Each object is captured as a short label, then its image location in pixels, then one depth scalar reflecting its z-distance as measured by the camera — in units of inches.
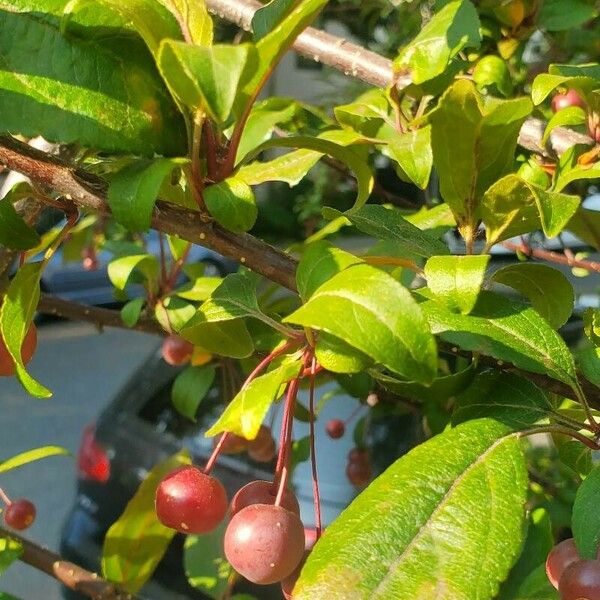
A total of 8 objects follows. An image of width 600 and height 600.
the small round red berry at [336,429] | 18.7
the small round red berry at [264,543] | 7.2
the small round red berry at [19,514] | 13.2
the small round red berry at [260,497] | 7.8
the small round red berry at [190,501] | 7.8
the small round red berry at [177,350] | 14.3
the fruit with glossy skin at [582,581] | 6.5
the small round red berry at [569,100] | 12.3
